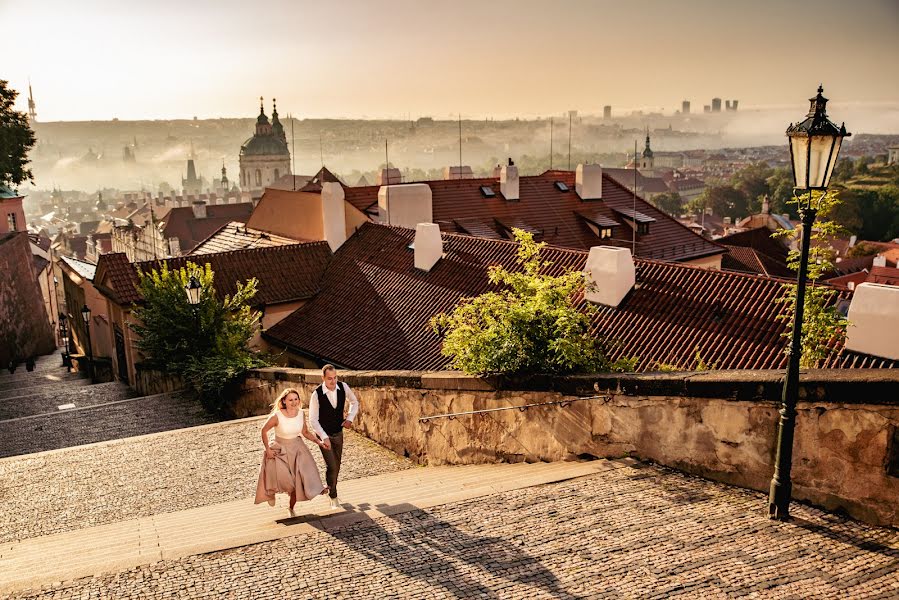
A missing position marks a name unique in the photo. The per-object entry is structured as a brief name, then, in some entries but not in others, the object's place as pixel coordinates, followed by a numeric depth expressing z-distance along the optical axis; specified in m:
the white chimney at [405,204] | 25.86
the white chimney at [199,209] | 80.21
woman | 7.22
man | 7.62
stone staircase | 14.55
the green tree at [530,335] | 8.92
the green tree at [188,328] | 17.53
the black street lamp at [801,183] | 6.10
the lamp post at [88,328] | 26.95
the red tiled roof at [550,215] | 28.50
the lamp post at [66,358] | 33.15
